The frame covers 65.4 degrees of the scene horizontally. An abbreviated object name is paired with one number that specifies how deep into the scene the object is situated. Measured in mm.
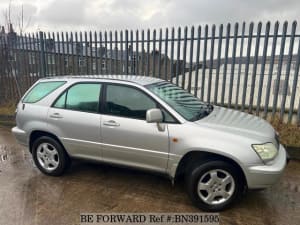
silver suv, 2775
